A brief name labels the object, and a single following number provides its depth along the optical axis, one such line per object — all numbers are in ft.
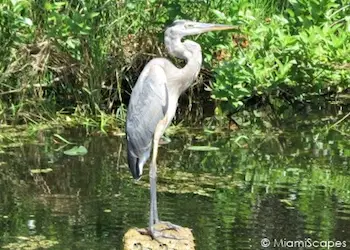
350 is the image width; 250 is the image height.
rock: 36.40
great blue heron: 39.78
